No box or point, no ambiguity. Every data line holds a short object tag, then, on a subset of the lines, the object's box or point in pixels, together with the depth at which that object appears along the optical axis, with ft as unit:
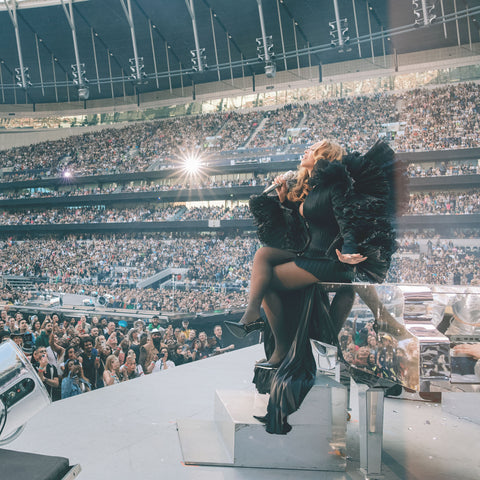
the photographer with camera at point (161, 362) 16.80
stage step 7.40
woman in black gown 7.54
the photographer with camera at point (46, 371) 13.06
